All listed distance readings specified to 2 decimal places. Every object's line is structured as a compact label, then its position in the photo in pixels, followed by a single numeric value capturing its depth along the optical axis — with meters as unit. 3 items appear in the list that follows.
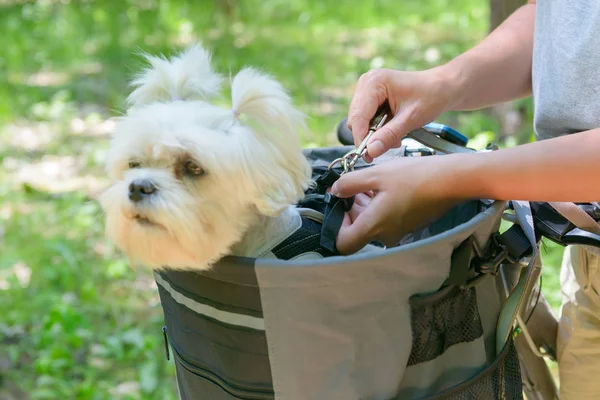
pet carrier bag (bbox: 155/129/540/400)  1.44
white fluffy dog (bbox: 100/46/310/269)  1.57
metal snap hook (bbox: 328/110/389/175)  1.65
